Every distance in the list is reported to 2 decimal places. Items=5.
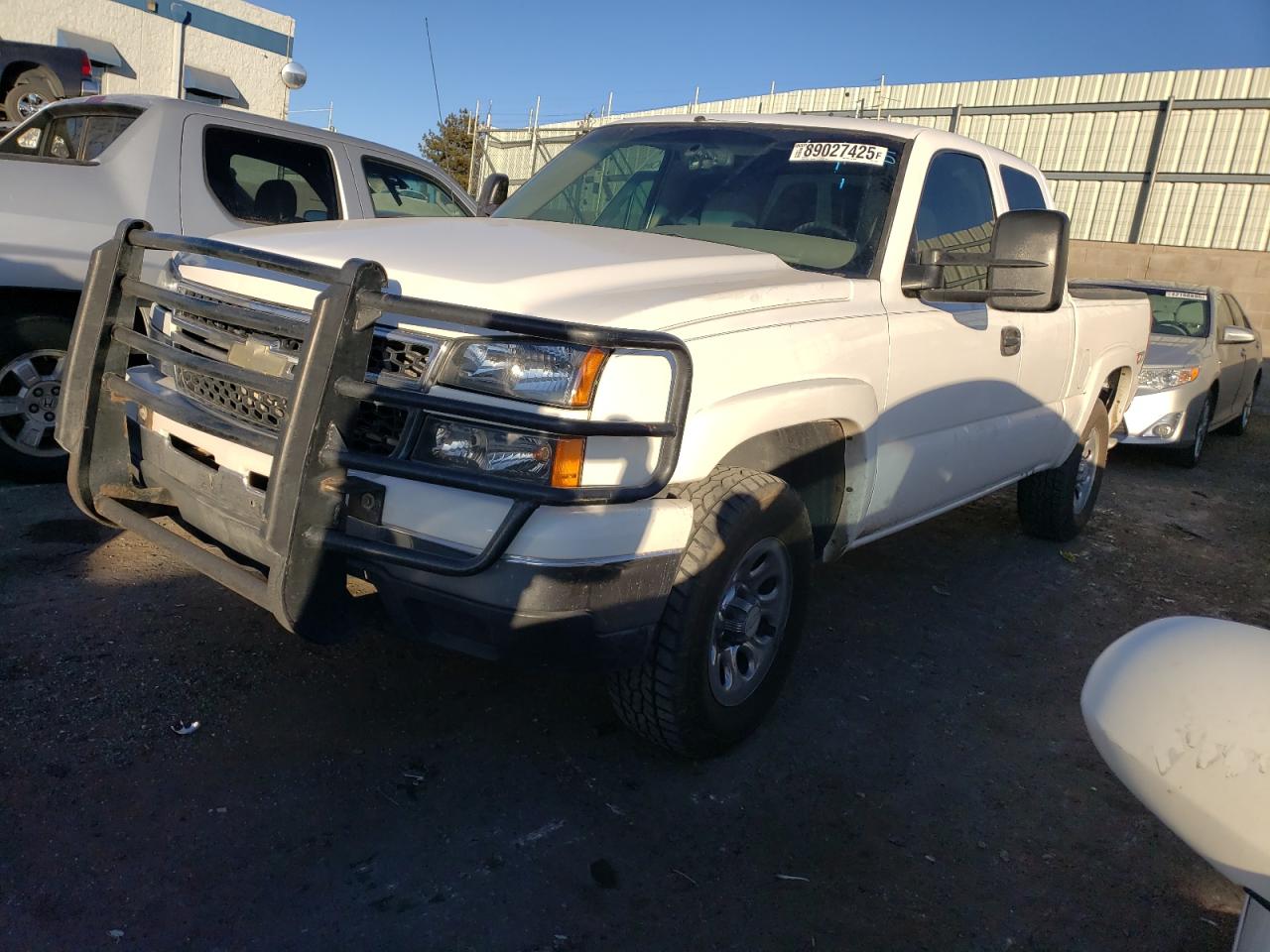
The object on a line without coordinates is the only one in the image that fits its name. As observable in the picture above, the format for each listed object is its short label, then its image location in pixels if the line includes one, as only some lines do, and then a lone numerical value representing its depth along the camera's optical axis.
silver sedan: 8.07
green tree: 23.41
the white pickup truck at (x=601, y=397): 2.27
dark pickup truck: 11.51
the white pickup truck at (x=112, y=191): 4.56
